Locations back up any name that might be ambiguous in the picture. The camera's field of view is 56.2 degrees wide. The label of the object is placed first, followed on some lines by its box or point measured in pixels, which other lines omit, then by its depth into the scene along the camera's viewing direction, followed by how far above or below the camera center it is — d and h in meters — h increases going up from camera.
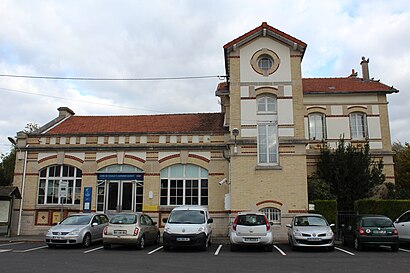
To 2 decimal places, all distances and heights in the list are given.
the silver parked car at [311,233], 14.53 -0.86
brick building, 20.11 +2.81
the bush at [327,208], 19.53 +0.11
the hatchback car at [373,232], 14.73 -0.85
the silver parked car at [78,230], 15.41 -0.86
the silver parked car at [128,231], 14.84 -0.83
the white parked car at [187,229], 14.32 -0.72
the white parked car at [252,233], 14.58 -0.87
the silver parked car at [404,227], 15.90 -0.69
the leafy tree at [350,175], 22.97 +2.07
